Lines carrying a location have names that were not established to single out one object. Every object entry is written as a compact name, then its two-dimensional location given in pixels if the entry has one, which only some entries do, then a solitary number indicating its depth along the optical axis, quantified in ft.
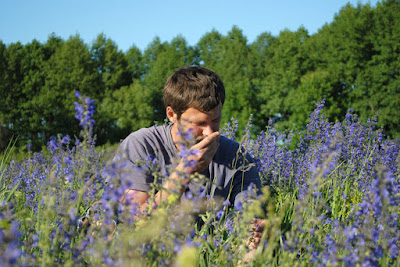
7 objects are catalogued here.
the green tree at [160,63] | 92.94
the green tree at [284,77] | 83.10
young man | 9.32
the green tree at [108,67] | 96.78
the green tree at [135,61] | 110.73
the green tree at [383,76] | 66.13
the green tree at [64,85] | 82.64
